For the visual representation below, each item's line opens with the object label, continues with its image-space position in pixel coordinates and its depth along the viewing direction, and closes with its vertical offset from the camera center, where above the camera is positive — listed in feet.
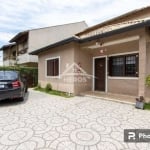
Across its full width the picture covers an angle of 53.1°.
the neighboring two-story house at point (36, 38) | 56.49 +13.80
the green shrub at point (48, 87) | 38.45 -3.95
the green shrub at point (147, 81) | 20.84 -1.21
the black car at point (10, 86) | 22.67 -2.23
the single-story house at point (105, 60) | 21.77 +2.46
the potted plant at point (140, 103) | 20.61 -4.22
